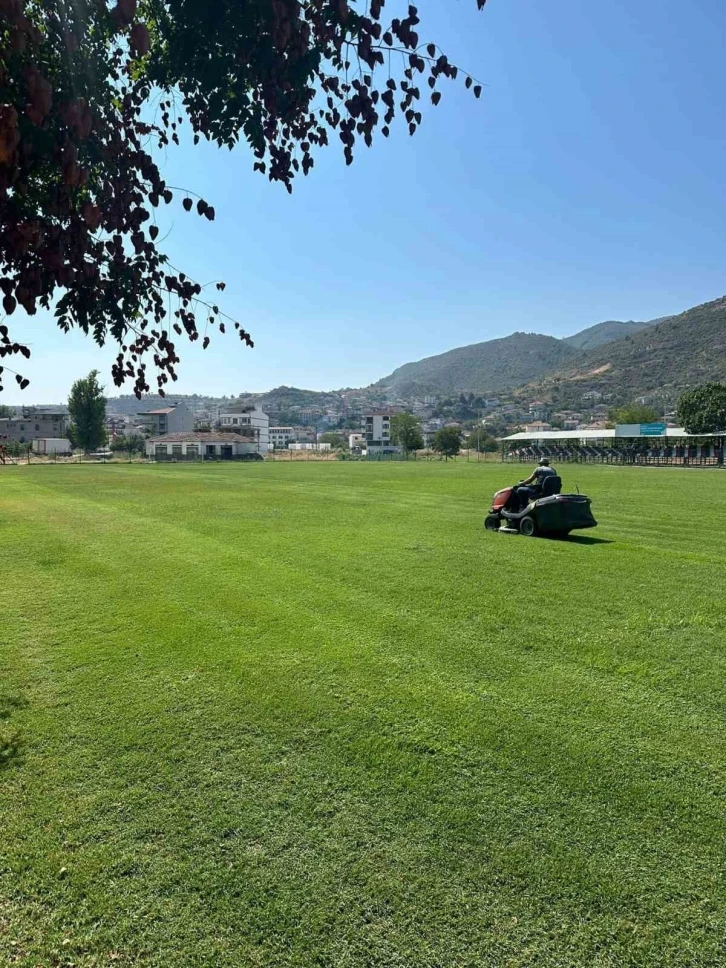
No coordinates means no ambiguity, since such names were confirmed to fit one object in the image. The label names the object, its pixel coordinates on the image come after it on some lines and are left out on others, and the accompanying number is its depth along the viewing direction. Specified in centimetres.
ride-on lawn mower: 1165
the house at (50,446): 9031
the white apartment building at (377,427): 15938
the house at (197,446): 9350
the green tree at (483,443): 11256
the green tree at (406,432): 10200
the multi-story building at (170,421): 12650
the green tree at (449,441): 9788
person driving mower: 1242
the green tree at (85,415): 8388
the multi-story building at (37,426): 11275
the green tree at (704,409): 7656
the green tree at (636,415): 10400
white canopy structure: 8094
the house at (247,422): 12512
